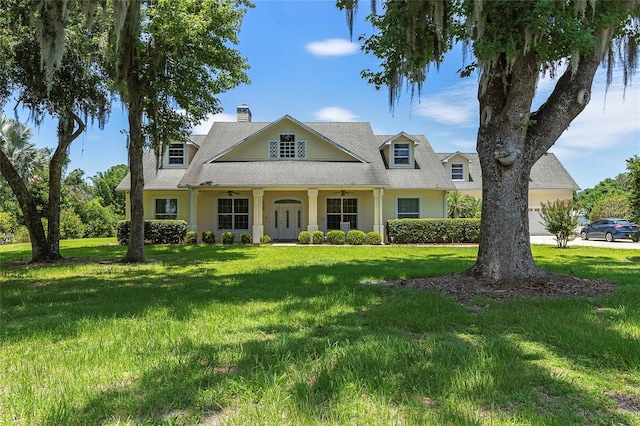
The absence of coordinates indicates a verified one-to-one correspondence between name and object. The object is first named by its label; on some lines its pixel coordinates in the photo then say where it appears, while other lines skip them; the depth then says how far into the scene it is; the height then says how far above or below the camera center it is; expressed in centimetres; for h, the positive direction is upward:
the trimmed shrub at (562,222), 1677 -31
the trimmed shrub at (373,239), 1881 -109
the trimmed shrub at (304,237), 1883 -97
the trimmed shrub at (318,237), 1875 -97
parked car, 2216 -90
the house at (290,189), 1970 +166
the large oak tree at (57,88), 1059 +427
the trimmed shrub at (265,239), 1898 -106
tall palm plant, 2350 +484
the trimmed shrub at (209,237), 1914 -94
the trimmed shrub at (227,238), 1923 -100
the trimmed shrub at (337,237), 1889 -98
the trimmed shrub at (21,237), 2473 -110
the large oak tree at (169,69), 1069 +458
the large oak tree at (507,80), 600 +239
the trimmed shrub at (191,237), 1891 -92
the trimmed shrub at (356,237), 1884 -99
